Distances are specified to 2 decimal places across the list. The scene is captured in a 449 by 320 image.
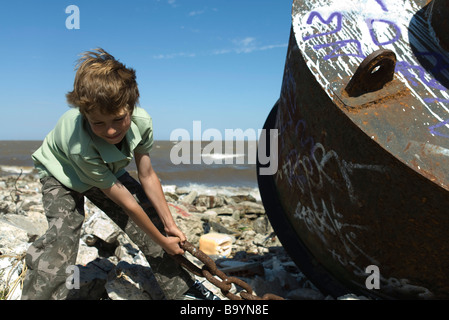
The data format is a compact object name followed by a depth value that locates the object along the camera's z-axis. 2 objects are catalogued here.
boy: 1.78
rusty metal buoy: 1.56
